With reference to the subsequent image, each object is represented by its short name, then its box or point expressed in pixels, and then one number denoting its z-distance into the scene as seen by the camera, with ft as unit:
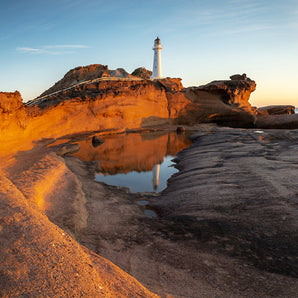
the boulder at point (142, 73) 124.06
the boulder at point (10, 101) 27.40
